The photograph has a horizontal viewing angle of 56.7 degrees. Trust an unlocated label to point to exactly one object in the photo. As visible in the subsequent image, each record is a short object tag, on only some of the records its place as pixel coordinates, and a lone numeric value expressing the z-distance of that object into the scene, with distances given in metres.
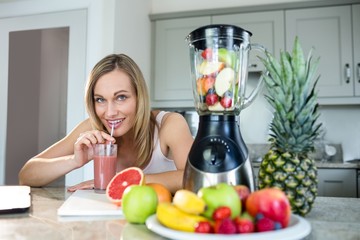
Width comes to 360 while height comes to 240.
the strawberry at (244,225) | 0.54
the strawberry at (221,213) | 0.55
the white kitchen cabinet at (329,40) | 2.71
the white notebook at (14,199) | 0.78
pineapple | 0.70
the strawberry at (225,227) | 0.53
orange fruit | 0.75
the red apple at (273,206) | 0.57
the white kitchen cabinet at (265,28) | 2.85
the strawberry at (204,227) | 0.55
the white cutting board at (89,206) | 0.75
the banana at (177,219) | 0.56
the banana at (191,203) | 0.57
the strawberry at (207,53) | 0.83
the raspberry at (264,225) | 0.55
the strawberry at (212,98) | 0.80
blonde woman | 1.29
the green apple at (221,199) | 0.58
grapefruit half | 0.84
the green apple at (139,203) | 0.66
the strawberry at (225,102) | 0.80
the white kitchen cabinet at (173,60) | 3.09
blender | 0.74
